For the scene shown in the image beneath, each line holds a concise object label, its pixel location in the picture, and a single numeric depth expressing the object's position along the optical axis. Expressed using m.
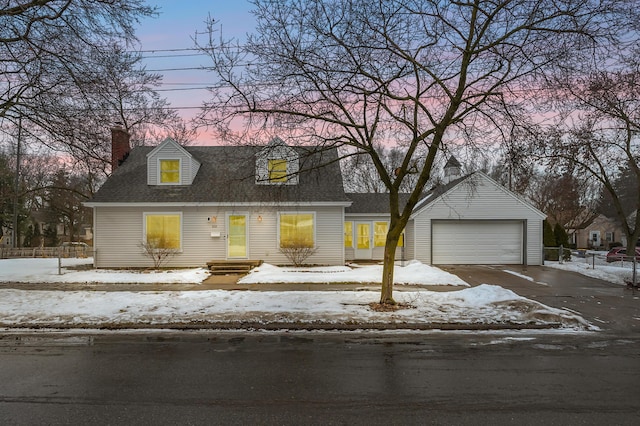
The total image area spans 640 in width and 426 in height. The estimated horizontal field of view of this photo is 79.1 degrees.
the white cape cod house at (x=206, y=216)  16.78
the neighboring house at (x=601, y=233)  48.88
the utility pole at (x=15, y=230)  31.77
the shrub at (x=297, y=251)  16.69
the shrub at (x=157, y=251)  16.47
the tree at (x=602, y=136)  8.48
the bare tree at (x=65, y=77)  9.03
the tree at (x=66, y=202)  35.12
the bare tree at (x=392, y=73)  7.82
